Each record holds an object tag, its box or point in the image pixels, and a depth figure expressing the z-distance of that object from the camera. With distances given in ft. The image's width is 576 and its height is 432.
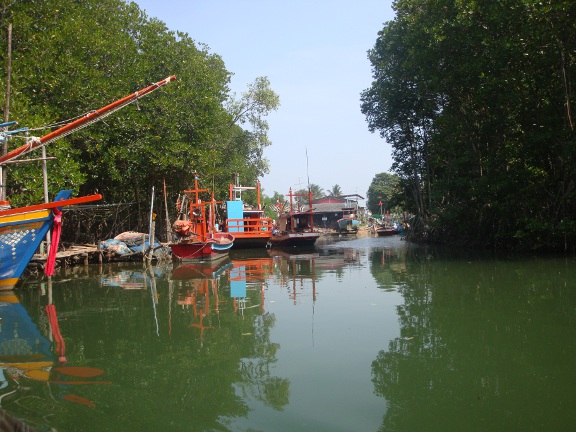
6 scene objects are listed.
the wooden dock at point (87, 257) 46.50
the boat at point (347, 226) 138.72
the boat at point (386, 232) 118.62
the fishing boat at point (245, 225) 70.44
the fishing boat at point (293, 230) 75.10
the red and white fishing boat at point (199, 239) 50.62
